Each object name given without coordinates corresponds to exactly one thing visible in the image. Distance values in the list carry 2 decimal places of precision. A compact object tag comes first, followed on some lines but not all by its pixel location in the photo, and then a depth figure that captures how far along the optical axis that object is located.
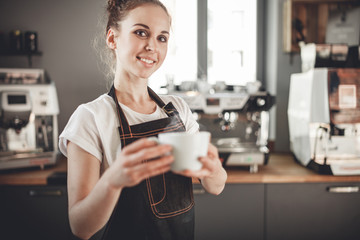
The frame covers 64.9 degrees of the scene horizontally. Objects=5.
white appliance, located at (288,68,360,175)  1.68
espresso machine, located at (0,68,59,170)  1.67
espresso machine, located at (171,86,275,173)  1.68
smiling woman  0.68
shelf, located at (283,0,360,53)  2.14
